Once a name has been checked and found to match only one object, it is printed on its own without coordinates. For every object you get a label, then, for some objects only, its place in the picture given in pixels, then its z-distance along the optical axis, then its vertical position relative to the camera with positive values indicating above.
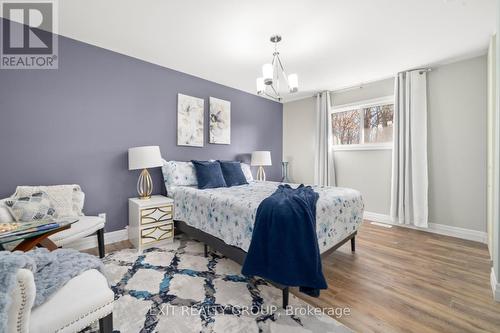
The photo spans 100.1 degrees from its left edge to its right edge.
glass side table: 1.43 -0.53
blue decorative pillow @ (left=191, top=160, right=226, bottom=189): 3.02 -0.14
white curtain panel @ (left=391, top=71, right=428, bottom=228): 3.36 +0.22
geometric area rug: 1.44 -1.09
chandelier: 2.31 +1.08
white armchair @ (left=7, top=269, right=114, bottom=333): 0.82 -0.64
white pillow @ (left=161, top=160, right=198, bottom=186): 3.05 -0.12
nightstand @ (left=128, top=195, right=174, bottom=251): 2.56 -0.72
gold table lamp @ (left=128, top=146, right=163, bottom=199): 2.69 +0.10
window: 3.88 +0.81
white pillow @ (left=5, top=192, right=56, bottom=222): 1.86 -0.38
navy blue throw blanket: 1.51 -0.62
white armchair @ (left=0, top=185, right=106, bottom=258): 1.90 -0.56
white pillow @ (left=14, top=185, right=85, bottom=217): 2.07 -0.33
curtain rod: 3.34 +1.58
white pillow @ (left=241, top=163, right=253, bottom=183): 3.83 -0.12
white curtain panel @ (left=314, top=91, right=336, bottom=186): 4.45 +0.44
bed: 1.89 -0.52
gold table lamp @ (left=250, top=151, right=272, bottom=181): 4.47 +0.16
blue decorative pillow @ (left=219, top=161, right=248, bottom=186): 3.29 -0.14
